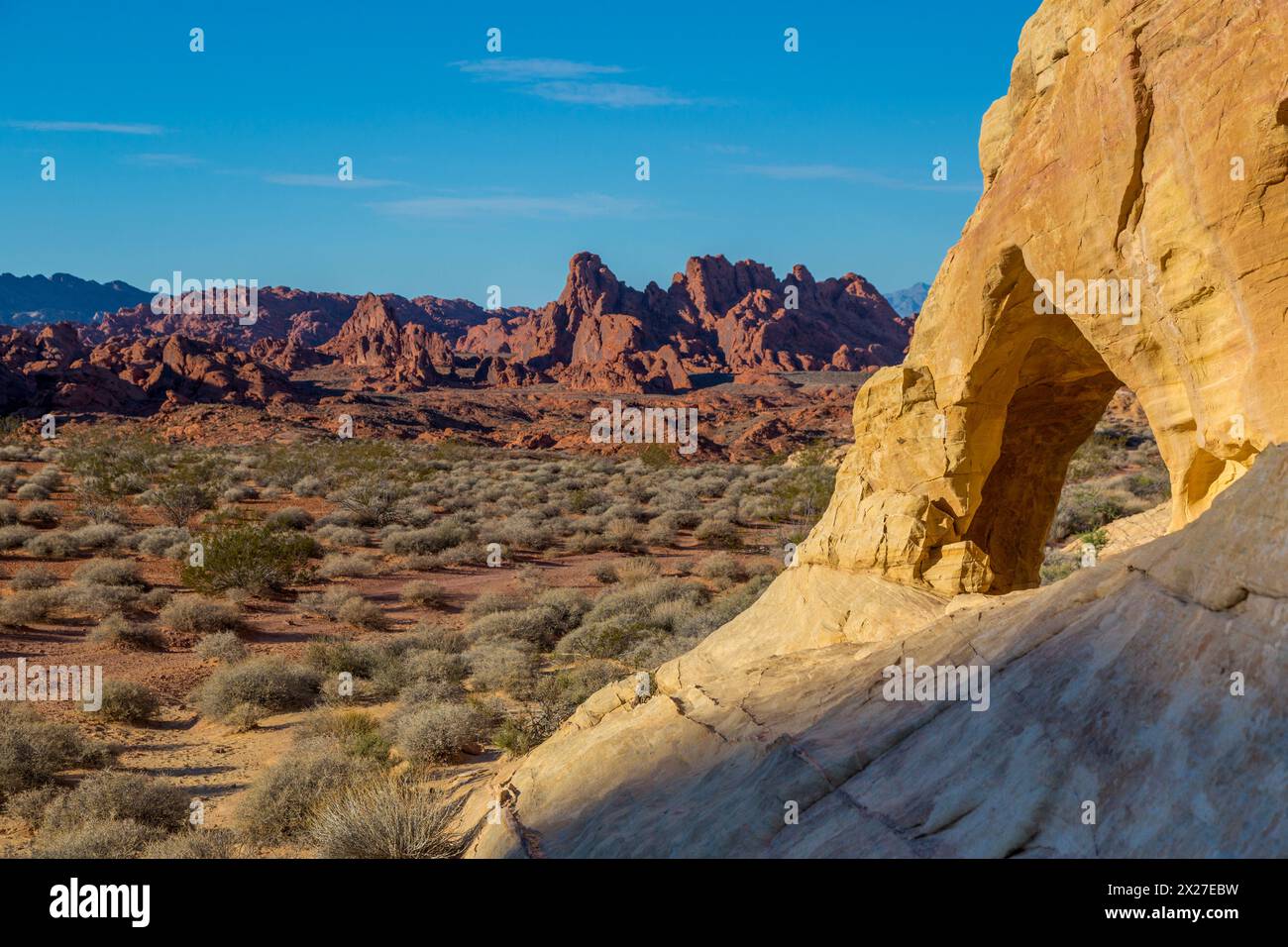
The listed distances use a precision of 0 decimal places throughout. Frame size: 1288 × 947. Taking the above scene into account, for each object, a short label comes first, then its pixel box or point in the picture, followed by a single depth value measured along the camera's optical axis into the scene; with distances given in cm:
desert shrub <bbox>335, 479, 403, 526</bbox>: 2581
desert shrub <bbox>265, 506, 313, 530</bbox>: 2403
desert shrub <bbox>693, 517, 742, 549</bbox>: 2375
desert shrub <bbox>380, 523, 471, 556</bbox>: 2189
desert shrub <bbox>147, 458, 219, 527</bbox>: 2445
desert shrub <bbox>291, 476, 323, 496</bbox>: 3054
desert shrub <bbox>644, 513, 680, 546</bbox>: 2409
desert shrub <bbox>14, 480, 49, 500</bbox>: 2514
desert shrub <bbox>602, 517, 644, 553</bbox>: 2353
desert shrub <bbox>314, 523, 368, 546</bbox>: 2286
